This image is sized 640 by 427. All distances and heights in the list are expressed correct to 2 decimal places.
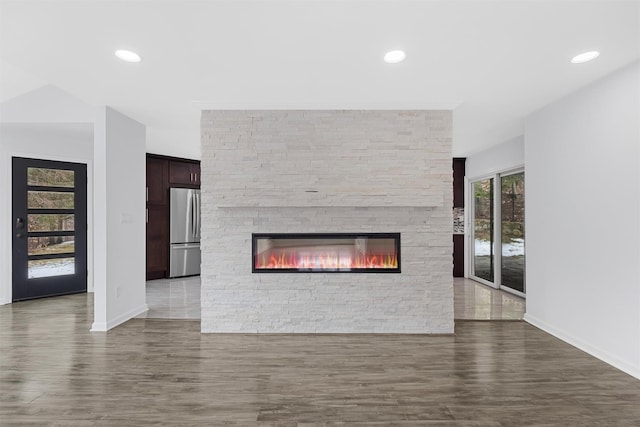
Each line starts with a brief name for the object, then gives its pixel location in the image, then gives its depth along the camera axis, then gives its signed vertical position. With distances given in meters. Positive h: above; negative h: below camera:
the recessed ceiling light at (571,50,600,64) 2.52 +1.18
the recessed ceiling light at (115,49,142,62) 2.50 +1.20
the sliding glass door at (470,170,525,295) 5.28 -0.26
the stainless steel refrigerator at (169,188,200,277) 6.61 -0.30
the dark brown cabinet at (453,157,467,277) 6.85 +0.38
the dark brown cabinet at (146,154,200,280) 6.44 +0.18
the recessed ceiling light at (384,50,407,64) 2.50 +1.18
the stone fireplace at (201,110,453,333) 3.54 +0.00
